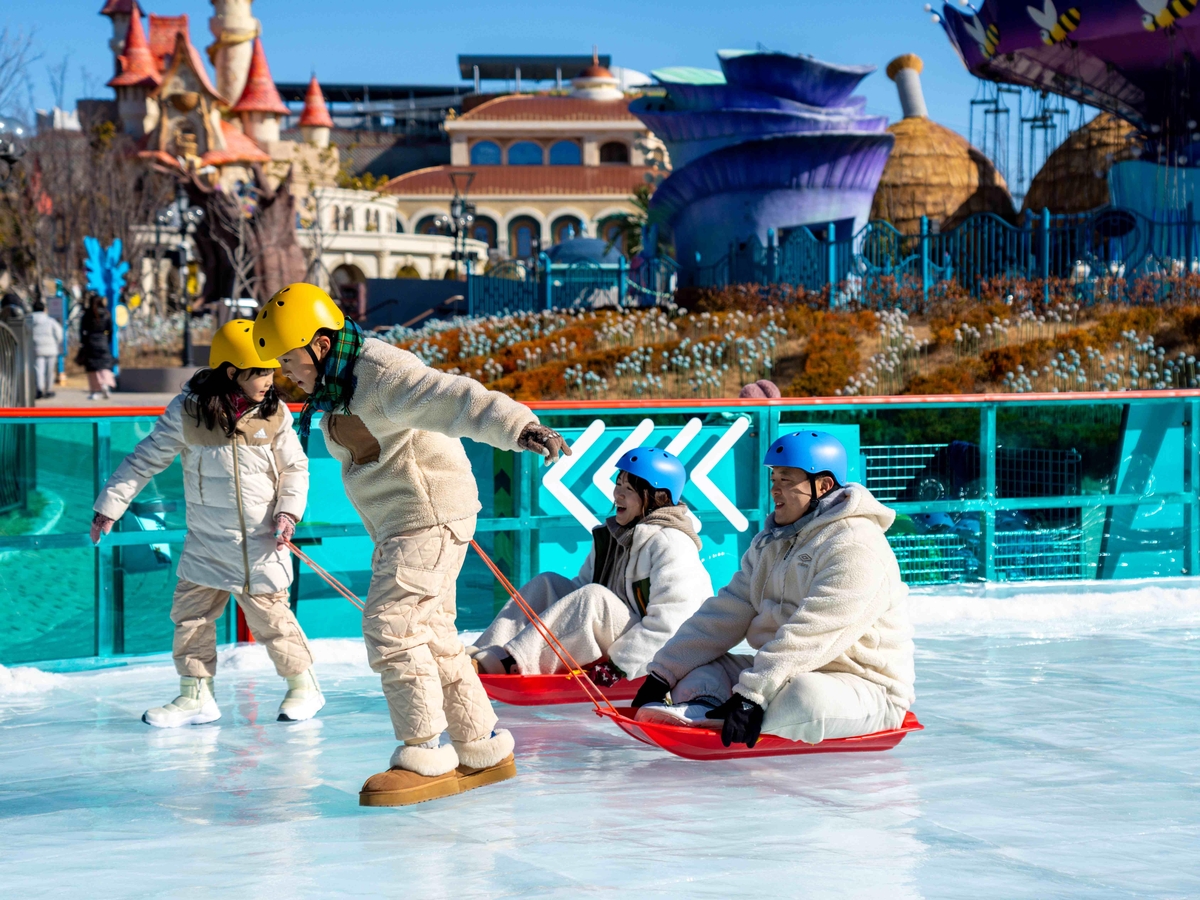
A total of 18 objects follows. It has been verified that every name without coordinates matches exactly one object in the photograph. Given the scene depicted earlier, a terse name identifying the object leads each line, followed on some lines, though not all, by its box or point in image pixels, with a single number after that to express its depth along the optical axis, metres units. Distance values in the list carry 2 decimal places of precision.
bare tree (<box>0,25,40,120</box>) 23.70
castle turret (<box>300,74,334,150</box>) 74.88
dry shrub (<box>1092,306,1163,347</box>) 16.78
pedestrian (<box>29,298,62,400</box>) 20.20
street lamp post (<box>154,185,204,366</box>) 30.08
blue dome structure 25.61
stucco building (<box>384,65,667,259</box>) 74.38
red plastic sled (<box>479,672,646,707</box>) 4.91
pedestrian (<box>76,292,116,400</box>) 20.53
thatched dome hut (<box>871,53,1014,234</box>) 33.44
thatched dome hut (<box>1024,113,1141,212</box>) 33.16
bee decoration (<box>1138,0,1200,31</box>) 22.66
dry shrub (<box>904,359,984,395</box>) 15.91
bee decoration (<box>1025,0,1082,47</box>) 24.28
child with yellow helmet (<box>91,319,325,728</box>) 4.84
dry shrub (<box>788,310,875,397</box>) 16.62
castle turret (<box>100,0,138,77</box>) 74.06
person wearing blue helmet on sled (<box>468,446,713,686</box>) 4.95
